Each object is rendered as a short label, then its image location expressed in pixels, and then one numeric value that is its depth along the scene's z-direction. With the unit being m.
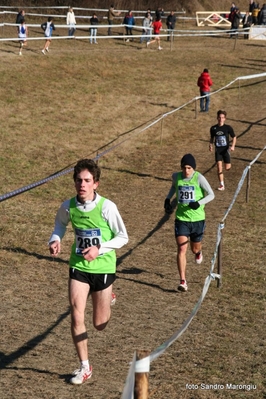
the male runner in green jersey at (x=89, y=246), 6.93
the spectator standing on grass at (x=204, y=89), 27.80
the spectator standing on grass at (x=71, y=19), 35.72
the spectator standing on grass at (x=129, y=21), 38.97
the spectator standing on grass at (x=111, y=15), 38.14
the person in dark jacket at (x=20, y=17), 32.80
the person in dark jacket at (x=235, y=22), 42.44
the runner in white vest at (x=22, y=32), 31.85
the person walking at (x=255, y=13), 44.19
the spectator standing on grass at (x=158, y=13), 39.57
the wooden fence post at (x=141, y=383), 4.61
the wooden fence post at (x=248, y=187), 17.21
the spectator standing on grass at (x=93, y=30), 37.00
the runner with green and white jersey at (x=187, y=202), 10.39
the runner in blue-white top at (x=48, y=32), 32.38
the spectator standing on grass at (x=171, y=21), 41.44
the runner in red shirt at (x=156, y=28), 38.67
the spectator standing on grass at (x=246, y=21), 43.62
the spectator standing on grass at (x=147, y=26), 38.91
